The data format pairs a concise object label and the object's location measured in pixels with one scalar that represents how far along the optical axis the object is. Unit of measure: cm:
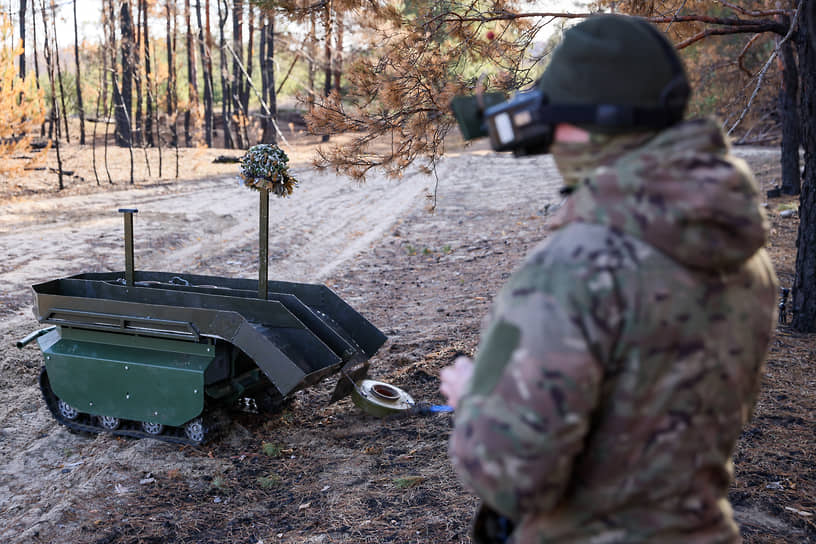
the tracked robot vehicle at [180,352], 505
